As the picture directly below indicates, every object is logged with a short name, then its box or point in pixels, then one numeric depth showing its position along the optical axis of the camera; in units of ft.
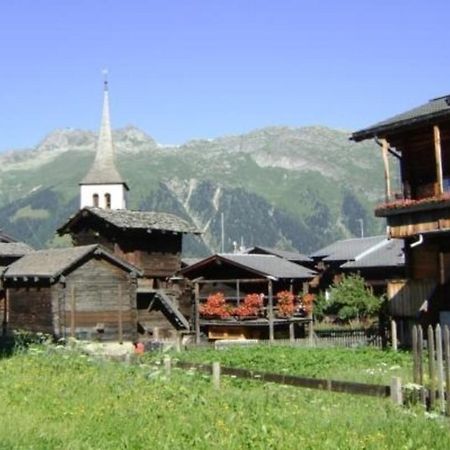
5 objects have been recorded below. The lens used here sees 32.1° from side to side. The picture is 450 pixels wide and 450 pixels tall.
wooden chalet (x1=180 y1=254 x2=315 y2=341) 153.95
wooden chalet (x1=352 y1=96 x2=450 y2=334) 100.42
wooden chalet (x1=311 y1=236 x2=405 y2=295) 206.39
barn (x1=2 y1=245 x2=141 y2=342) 137.59
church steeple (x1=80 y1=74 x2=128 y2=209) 214.07
